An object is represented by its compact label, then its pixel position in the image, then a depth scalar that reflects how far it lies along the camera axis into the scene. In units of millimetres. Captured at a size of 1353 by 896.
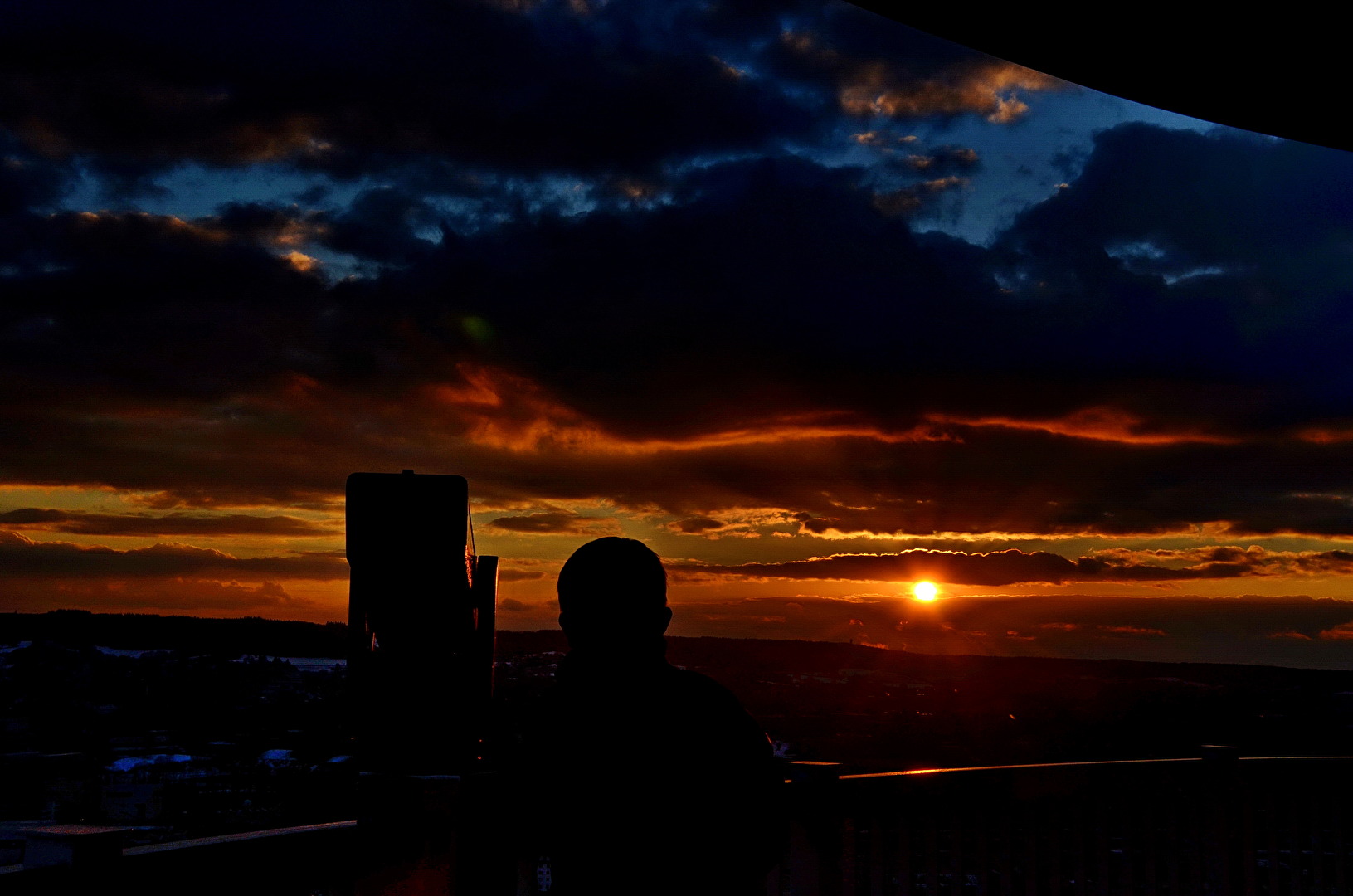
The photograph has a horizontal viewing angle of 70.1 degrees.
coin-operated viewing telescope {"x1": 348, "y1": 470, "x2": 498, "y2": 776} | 2645
